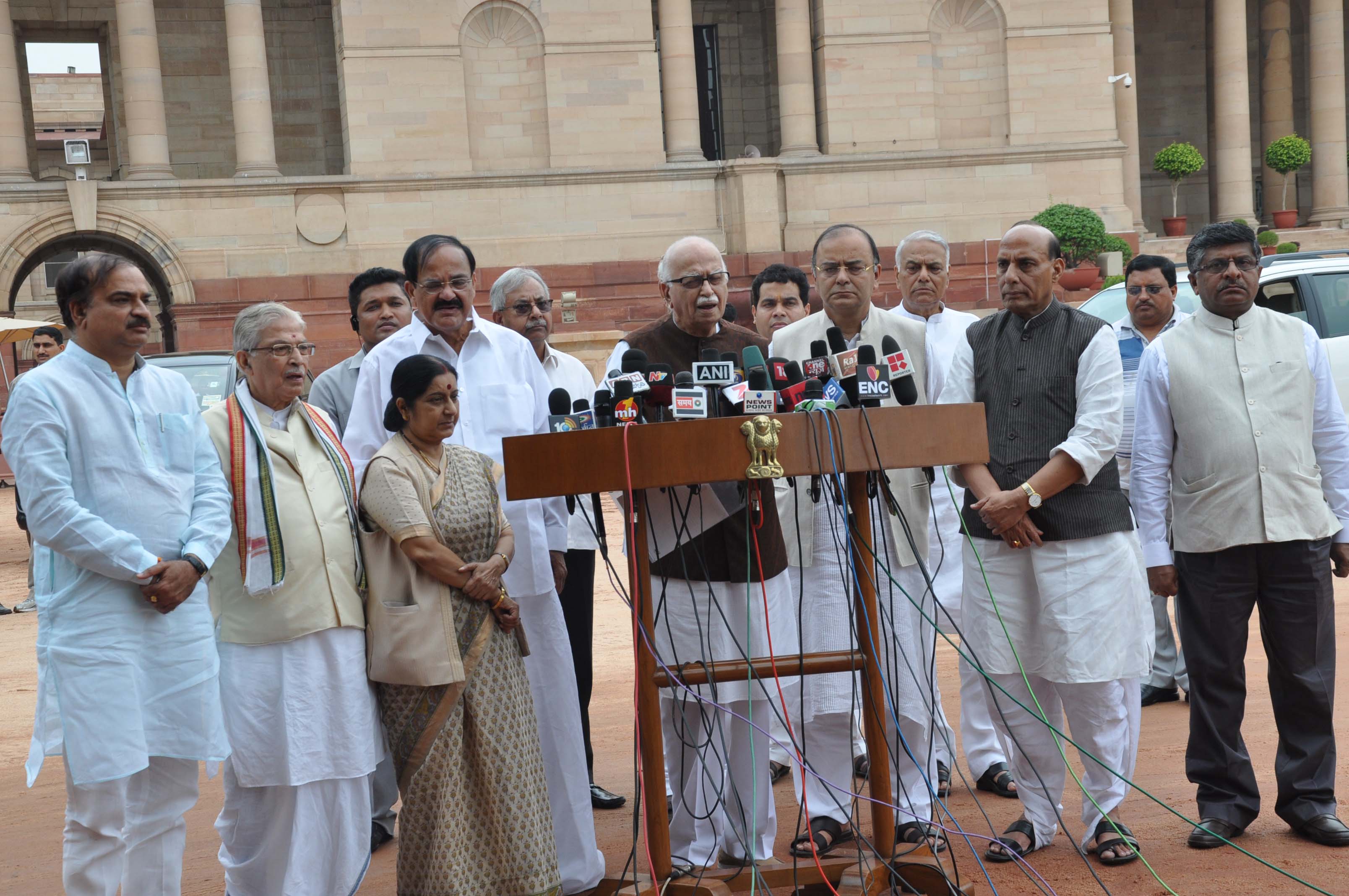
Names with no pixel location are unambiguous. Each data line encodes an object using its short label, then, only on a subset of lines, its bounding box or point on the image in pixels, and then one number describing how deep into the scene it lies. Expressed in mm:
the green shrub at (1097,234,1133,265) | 24719
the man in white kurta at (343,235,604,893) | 4738
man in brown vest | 4445
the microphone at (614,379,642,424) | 3842
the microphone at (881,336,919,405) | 4000
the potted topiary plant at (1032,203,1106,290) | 24062
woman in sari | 4277
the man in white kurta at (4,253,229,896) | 3930
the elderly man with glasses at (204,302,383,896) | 4262
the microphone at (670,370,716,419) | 3830
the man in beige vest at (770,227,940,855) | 4945
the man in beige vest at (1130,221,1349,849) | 4887
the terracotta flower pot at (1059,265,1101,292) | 23969
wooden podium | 3660
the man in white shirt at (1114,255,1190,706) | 7109
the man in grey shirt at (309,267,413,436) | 6031
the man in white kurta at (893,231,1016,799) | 5711
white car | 11844
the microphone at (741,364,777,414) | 3686
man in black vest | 4645
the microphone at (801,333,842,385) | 4055
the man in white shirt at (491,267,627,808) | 5957
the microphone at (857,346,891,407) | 3855
